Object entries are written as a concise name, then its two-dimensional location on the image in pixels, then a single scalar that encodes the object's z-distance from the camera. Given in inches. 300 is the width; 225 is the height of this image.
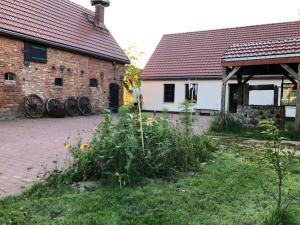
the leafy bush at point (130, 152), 158.4
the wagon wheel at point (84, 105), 636.7
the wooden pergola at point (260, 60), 361.2
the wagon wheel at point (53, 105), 555.8
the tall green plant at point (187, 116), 213.6
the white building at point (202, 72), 722.8
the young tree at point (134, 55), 1475.6
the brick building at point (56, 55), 502.0
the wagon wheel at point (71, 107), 605.0
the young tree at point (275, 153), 114.3
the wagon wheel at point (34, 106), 524.4
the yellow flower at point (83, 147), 163.8
